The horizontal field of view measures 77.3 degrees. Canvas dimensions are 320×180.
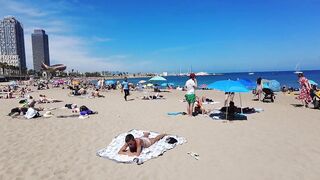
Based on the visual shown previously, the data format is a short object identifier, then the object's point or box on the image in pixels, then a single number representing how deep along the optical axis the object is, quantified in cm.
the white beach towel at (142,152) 403
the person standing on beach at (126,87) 1270
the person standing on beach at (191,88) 736
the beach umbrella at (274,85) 1773
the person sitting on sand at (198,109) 799
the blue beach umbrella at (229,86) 665
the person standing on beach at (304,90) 901
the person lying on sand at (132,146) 424
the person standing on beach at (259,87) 1190
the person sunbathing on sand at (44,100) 1219
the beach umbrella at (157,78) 1910
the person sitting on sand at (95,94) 1519
